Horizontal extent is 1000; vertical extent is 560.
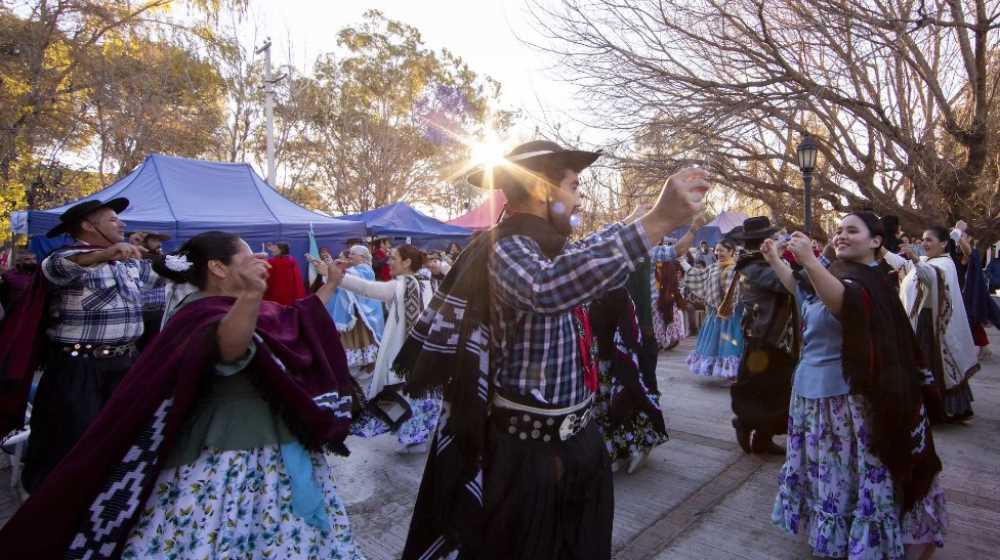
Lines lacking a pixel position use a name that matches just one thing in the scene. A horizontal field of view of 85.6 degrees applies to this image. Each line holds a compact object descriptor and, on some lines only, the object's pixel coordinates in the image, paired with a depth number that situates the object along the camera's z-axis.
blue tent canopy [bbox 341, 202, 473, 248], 14.55
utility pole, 17.31
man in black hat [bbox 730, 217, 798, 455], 4.20
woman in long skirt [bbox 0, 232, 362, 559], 1.83
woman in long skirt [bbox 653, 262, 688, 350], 9.59
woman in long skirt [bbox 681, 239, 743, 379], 6.85
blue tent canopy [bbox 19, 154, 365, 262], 7.98
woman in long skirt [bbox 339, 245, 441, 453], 4.73
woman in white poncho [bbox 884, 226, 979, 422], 4.91
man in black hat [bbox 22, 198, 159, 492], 3.41
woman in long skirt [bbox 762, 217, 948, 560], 2.58
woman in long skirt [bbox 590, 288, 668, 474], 3.07
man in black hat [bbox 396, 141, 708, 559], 1.69
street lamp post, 6.89
